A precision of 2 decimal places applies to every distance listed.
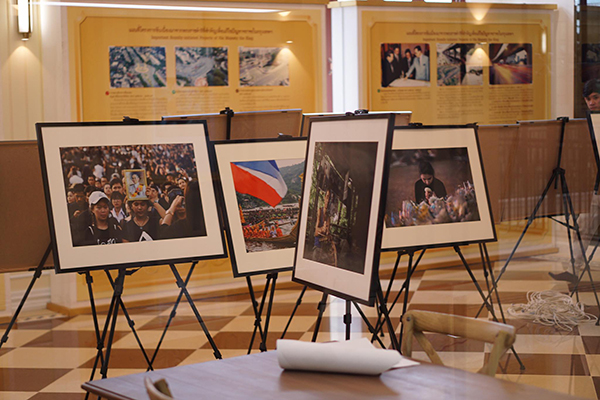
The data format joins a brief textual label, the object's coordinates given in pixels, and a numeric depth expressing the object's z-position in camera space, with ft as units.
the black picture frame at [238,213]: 10.71
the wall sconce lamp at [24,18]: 14.15
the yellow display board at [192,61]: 15.72
